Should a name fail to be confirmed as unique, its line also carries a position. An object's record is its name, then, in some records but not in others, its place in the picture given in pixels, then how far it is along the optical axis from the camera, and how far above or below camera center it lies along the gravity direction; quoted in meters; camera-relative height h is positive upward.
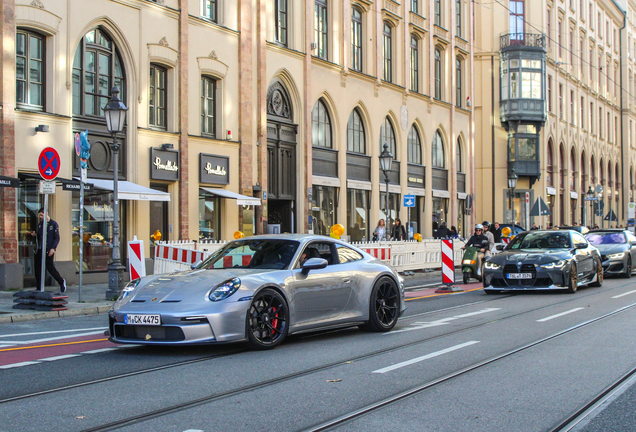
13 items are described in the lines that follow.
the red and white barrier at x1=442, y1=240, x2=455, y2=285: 18.20 -1.00
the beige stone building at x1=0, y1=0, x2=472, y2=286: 20.02 +3.80
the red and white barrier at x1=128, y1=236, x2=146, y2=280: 15.94 -0.67
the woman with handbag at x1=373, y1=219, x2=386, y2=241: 29.16 -0.29
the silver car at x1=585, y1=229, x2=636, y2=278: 22.48 -0.73
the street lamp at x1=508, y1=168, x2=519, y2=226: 39.34 +2.25
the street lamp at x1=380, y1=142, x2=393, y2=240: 28.22 +2.29
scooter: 21.50 -1.11
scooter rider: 21.72 -0.53
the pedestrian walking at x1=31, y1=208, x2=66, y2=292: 17.31 -0.42
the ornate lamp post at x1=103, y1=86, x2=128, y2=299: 16.61 +1.17
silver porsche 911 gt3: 8.20 -0.83
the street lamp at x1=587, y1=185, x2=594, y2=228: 67.85 +0.72
